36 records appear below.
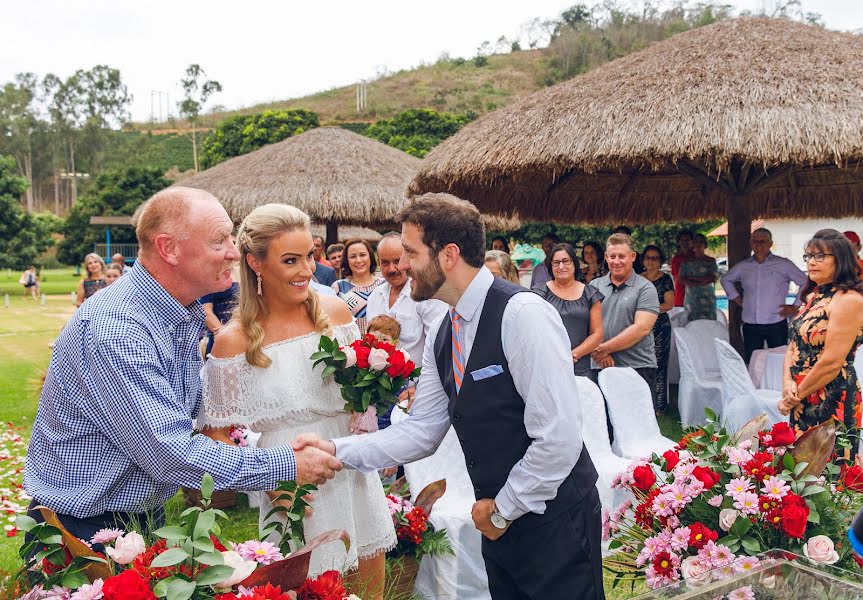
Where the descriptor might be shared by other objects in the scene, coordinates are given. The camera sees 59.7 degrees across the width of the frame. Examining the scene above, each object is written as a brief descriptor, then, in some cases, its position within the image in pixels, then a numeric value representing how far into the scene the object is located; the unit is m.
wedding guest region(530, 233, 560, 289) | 9.38
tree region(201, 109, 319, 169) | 41.66
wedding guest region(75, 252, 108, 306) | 9.95
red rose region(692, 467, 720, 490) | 2.41
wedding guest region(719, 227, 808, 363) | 7.80
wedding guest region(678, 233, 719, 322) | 8.74
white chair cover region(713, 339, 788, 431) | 5.81
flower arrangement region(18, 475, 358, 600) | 1.39
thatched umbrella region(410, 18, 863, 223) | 6.97
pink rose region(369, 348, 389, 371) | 2.62
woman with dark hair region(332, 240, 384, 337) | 6.45
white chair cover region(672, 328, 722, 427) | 7.03
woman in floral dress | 4.31
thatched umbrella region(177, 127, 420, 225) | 13.39
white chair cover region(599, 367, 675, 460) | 5.16
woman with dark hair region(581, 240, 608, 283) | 9.48
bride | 2.61
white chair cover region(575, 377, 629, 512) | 4.70
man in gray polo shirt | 6.42
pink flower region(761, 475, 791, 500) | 2.30
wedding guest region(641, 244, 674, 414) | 8.30
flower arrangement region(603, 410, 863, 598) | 2.25
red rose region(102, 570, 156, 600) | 1.34
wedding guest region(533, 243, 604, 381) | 6.38
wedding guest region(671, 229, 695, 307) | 9.28
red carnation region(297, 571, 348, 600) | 1.53
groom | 2.23
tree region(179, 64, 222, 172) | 71.62
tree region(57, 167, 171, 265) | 40.03
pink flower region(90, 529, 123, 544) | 1.57
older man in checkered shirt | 1.99
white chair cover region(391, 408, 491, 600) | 3.64
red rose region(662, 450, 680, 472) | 2.66
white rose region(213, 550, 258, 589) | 1.44
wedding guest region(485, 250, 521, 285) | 5.70
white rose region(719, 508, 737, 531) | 2.32
